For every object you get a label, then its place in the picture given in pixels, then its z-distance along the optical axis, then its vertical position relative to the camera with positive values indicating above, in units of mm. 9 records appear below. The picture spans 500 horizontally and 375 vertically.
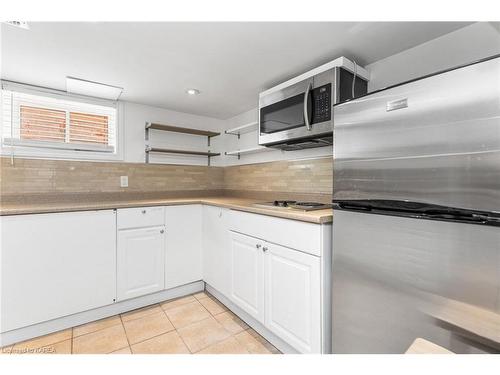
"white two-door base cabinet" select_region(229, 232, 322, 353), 1395 -676
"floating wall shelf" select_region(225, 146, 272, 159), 2567 +392
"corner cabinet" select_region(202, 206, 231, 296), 2148 -591
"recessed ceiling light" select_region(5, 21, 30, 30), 1354 +896
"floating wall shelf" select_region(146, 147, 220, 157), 2752 +409
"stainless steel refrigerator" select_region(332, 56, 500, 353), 850 -118
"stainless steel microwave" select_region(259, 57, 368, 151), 1601 +604
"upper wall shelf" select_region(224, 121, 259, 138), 2583 +664
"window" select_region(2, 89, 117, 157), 2170 +592
